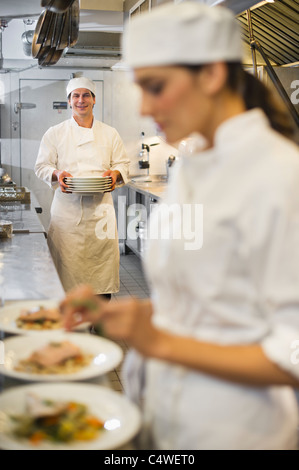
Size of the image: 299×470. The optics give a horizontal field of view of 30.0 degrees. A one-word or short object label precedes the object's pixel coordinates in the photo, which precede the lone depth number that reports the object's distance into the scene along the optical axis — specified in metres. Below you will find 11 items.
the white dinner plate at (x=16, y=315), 1.20
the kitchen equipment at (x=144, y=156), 7.39
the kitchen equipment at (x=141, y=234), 6.30
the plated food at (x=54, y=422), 0.87
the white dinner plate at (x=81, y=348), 1.05
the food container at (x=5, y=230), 3.12
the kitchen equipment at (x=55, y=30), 3.08
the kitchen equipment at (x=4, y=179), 4.92
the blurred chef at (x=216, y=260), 0.83
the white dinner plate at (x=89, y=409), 0.86
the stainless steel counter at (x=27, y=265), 1.96
